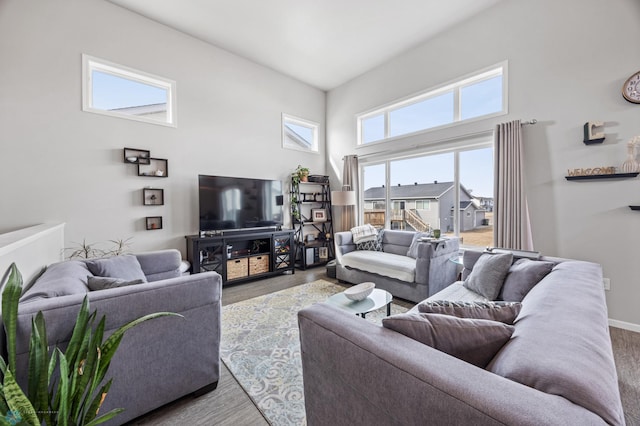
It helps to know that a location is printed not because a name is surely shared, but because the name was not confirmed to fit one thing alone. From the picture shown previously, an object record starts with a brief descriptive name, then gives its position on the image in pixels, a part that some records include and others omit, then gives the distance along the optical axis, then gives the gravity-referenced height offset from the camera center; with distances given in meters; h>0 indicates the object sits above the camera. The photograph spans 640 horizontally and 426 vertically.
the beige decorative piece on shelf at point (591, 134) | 2.61 +0.73
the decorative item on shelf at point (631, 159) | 2.42 +0.44
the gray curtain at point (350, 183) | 5.14 +0.53
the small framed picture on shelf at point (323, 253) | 5.26 -0.89
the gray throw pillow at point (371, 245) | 4.17 -0.59
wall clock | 2.46 +1.13
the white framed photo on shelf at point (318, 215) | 5.41 -0.11
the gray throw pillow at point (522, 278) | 1.88 -0.54
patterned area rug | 1.64 -1.20
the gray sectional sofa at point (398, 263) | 3.05 -0.71
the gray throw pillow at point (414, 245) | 3.68 -0.54
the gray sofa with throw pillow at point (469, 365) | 0.59 -0.45
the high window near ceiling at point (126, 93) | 3.22 +1.65
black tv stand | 3.74 -0.69
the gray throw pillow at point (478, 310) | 1.09 -0.45
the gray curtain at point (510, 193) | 3.04 +0.18
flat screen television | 3.89 +0.13
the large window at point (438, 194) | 3.64 +0.24
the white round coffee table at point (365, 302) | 2.10 -0.82
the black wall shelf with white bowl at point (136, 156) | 3.39 +0.77
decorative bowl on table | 2.24 -0.74
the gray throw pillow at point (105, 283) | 1.60 -0.44
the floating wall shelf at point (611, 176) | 2.46 +0.30
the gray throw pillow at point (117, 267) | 2.07 -0.46
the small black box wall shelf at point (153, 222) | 3.58 -0.14
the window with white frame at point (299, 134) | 5.19 +1.65
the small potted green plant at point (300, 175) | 5.04 +0.70
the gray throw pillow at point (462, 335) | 0.89 -0.45
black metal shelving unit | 5.06 -0.24
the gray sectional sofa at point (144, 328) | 1.21 -0.65
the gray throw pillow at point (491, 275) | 2.06 -0.56
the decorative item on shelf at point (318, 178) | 5.31 +0.66
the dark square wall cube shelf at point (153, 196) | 3.55 +0.23
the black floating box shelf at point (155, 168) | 3.55 +0.63
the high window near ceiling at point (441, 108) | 3.45 +1.60
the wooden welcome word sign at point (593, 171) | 2.56 +0.36
